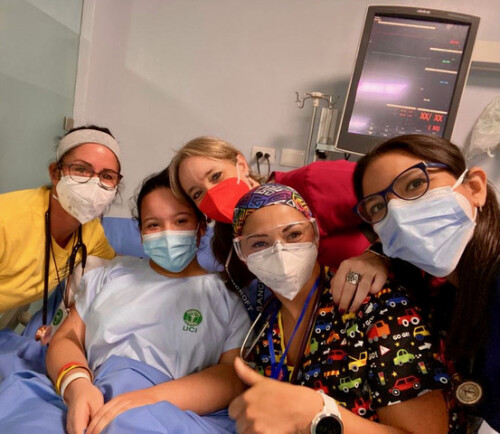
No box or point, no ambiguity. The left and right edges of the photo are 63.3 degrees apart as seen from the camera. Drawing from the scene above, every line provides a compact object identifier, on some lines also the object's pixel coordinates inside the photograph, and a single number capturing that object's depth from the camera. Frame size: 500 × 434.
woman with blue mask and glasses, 0.94
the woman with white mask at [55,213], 1.52
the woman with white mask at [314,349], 0.93
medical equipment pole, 2.43
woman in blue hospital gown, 1.04
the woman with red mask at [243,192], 1.44
